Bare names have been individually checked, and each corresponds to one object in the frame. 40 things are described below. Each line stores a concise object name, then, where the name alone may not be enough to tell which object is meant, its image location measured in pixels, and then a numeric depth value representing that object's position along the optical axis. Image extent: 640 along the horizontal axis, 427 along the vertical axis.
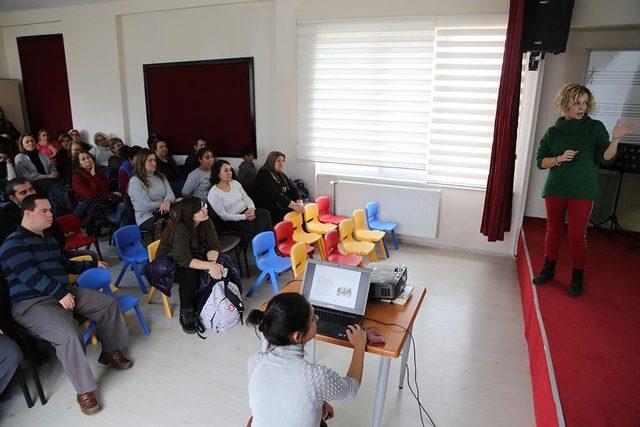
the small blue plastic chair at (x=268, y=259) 3.80
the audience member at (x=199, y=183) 5.32
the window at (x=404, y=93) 4.85
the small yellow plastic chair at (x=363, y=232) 4.67
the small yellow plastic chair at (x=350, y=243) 4.25
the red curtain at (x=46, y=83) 7.64
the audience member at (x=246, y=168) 6.04
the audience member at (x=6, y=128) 7.49
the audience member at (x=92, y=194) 4.91
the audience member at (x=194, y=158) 6.51
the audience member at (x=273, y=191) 4.95
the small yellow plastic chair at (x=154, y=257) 3.57
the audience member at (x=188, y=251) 3.30
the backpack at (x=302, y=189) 5.81
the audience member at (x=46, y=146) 7.15
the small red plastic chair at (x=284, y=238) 4.06
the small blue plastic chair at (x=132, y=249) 3.92
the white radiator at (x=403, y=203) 5.32
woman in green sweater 2.93
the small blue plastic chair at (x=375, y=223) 5.16
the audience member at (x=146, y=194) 4.56
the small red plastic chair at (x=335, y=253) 3.87
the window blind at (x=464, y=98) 4.74
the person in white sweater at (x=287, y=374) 1.52
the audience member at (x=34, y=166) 5.66
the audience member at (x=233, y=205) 4.46
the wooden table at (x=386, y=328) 2.01
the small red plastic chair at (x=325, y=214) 5.25
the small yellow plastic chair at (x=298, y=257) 3.45
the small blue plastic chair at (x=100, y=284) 3.04
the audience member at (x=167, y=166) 6.19
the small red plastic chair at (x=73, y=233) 4.25
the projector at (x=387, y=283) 2.34
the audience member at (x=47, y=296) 2.57
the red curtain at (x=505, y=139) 4.23
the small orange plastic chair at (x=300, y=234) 4.47
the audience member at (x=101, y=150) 7.06
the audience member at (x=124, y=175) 5.74
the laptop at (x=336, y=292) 2.18
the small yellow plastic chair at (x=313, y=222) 4.84
